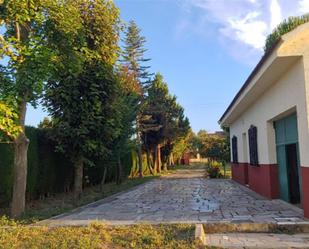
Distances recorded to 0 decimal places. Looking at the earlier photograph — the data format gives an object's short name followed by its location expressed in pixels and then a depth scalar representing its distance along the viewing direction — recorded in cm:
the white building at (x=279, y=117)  504
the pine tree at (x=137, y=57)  2081
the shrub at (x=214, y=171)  1664
